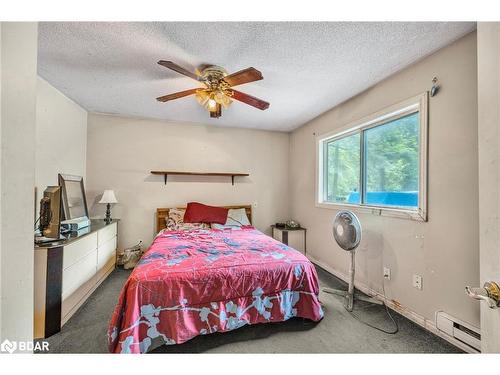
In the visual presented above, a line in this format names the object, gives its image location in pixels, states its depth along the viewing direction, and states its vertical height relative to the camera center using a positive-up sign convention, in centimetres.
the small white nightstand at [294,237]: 341 -82
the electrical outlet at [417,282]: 174 -80
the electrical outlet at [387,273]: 201 -84
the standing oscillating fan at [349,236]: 192 -45
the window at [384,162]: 180 +33
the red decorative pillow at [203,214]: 318 -42
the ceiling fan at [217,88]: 158 +91
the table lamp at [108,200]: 285 -19
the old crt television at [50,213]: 173 -23
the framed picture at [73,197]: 241 -14
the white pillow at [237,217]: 331 -49
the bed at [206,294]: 138 -82
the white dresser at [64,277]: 156 -82
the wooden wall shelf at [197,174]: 328 +26
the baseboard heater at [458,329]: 137 -101
